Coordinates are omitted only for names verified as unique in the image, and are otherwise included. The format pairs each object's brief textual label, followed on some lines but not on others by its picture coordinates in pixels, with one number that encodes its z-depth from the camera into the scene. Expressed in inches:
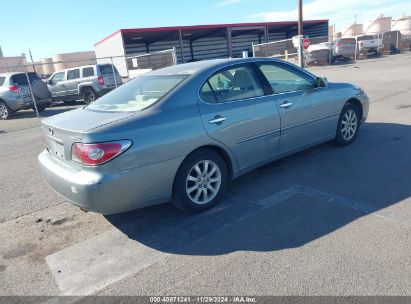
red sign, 939.0
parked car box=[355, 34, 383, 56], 1187.9
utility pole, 1027.9
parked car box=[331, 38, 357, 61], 1135.6
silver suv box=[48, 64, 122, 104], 617.9
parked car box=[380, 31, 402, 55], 1282.8
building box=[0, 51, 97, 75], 2696.4
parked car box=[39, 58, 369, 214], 126.1
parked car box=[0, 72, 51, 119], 534.6
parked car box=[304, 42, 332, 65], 1074.7
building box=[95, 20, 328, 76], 1359.5
